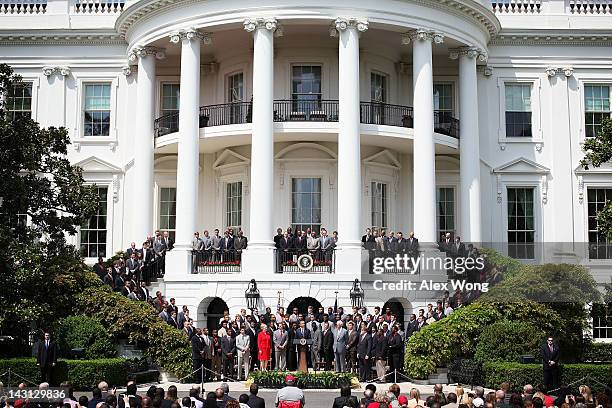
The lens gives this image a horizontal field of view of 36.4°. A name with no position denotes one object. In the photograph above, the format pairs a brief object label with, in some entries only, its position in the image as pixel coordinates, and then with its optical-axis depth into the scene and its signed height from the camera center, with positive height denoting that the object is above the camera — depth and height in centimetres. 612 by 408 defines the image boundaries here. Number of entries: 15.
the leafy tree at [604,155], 2532 +307
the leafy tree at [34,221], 2495 +133
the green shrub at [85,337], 2548 -192
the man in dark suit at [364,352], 2655 -243
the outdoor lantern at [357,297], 3083 -99
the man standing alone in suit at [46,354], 2288 -212
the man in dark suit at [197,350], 2648 -235
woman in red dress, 2688 -229
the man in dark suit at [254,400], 1578 -226
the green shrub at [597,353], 2845 -270
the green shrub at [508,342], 2548 -206
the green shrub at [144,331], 2672 -182
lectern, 2705 -241
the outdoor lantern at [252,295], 3089 -92
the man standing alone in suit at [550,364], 2284 -239
